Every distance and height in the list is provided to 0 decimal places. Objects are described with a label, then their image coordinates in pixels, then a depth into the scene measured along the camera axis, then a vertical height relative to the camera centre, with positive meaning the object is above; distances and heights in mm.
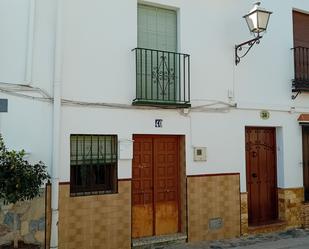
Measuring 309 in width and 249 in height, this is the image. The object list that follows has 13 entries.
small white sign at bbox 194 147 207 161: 6145 -86
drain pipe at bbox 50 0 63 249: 4930 +412
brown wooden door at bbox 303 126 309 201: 7405 -299
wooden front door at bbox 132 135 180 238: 5845 -719
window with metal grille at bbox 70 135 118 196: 5334 -265
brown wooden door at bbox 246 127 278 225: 6864 -588
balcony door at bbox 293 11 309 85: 7240 +2486
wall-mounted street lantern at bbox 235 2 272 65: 6076 +2675
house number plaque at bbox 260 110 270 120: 6876 +820
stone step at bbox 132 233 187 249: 5654 -1773
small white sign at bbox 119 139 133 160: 5545 +13
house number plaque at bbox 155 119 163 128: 5874 +530
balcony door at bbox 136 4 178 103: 5830 +1856
